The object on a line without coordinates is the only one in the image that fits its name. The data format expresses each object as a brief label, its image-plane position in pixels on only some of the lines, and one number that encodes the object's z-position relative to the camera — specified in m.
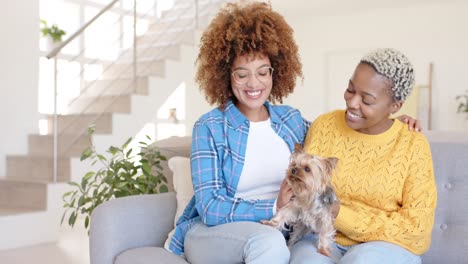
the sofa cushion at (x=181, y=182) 2.31
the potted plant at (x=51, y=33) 6.00
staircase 4.64
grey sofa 2.07
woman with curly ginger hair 1.91
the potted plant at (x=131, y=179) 2.82
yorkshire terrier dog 1.85
